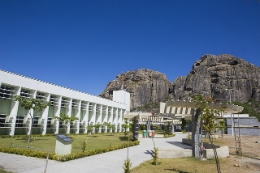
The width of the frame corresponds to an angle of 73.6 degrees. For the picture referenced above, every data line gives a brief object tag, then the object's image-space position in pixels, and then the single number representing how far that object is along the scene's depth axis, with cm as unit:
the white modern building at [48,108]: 2090
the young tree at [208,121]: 533
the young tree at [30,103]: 1541
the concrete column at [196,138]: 922
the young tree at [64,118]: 2206
